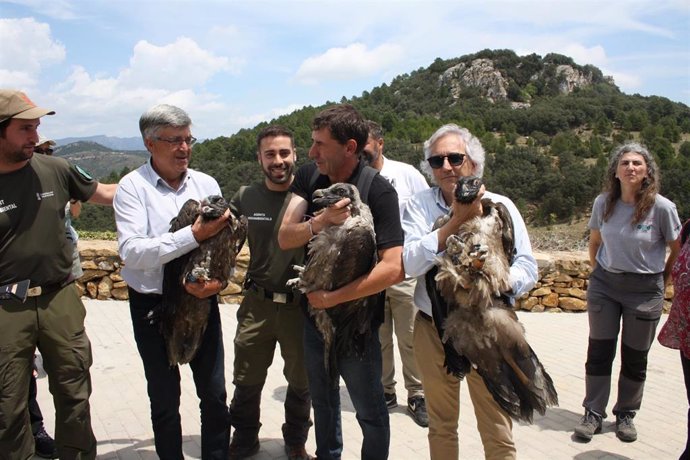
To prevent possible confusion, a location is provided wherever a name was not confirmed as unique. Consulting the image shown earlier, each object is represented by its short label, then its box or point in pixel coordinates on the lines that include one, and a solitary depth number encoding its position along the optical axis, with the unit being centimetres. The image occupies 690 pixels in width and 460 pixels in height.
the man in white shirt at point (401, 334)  493
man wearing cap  304
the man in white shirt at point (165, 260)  316
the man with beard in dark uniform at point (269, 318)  396
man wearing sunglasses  287
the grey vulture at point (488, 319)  270
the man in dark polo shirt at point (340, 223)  288
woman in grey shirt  439
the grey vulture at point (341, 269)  284
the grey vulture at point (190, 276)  325
